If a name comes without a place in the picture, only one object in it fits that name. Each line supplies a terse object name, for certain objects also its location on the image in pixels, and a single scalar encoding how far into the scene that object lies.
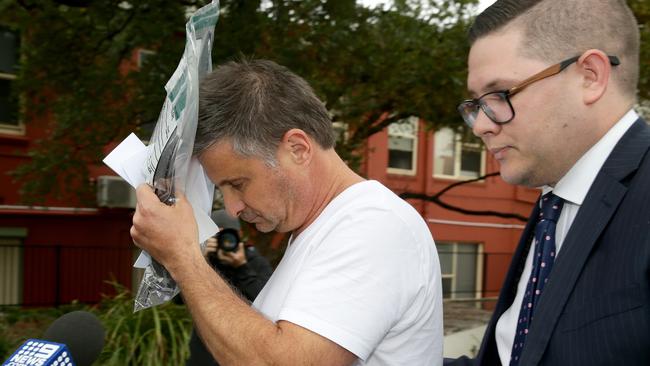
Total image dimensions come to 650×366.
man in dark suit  1.21
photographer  3.58
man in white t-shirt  1.40
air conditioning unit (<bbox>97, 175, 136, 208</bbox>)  10.66
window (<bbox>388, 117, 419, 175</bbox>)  14.77
